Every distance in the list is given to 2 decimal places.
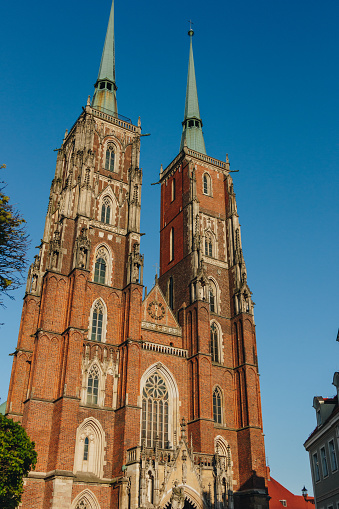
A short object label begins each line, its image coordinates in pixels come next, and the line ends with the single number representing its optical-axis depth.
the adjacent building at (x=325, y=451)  26.55
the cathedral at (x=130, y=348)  28.98
